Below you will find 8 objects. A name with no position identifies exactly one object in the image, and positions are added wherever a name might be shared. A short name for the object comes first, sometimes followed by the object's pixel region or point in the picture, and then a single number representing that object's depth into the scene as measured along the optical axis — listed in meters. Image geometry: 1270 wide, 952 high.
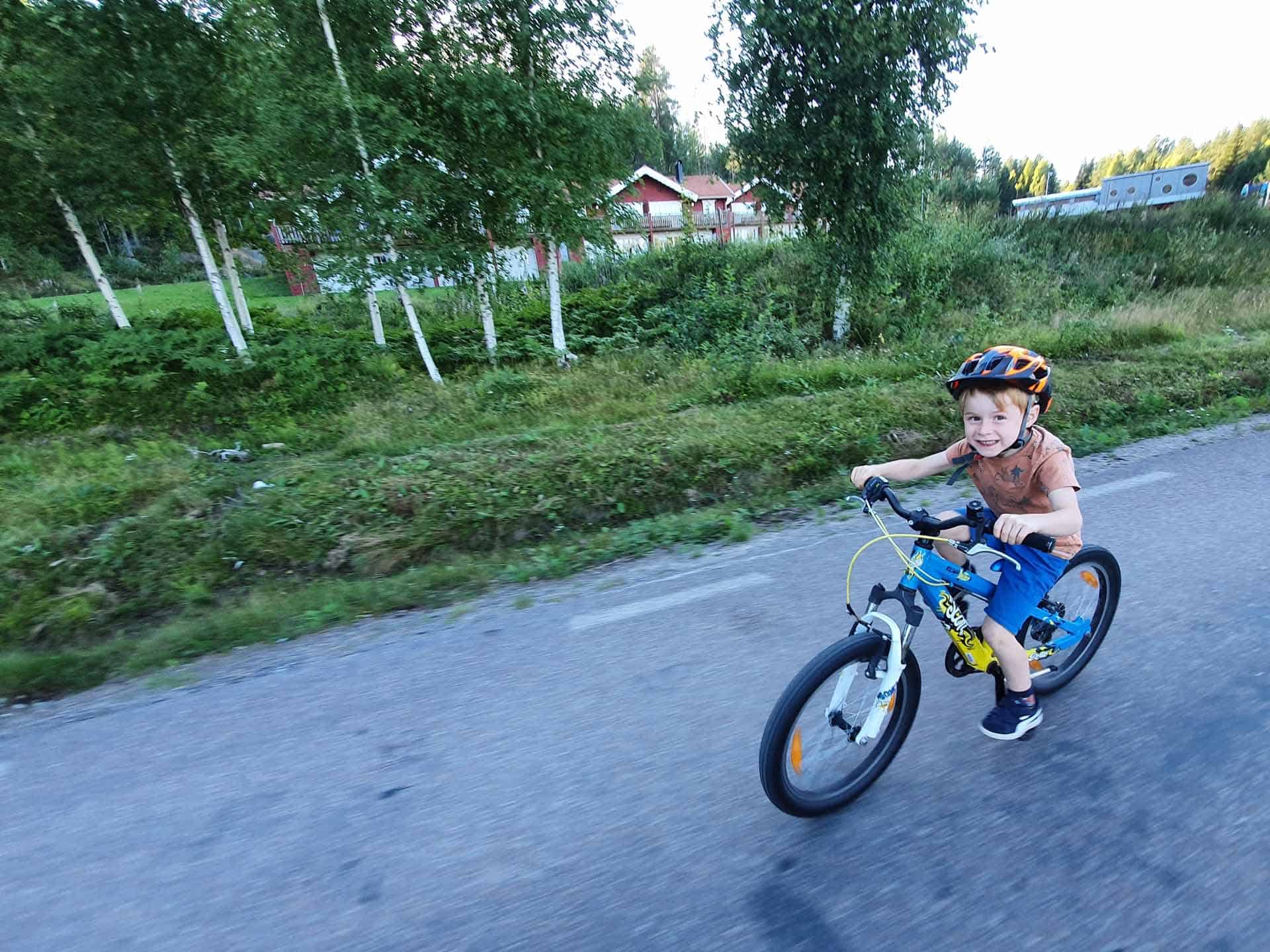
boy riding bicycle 2.32
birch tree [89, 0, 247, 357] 9.83
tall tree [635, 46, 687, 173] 10.10
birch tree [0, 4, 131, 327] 9.85
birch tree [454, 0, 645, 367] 9.34
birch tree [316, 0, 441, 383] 8.55
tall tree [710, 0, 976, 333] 9.66
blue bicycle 2.27
